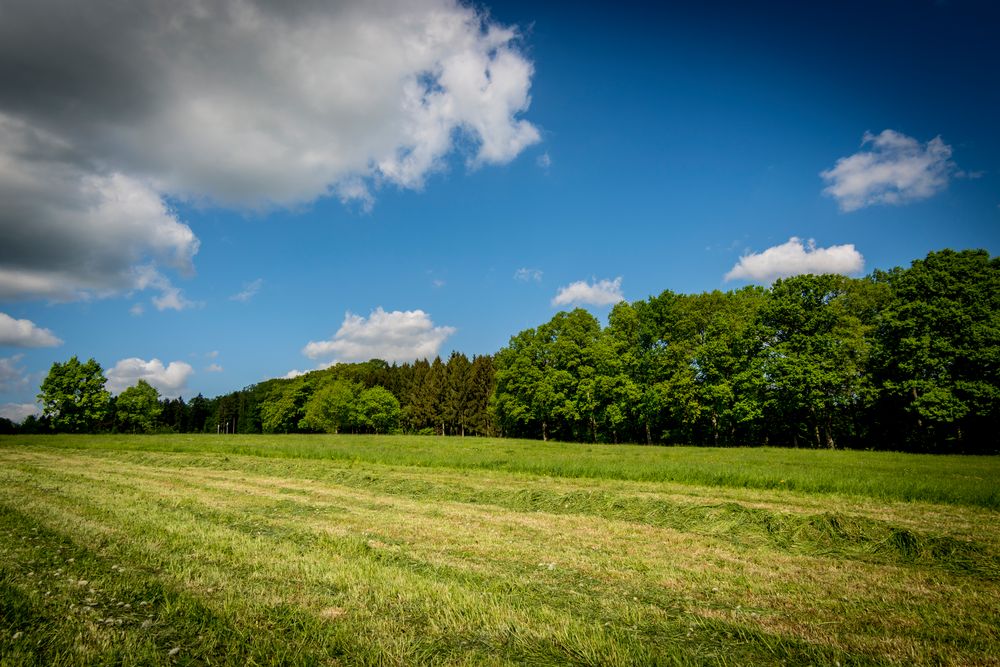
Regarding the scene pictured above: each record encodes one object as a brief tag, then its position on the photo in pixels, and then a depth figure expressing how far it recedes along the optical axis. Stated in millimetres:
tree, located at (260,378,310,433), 105312
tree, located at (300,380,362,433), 91688
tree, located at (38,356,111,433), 70938
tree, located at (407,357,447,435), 92812
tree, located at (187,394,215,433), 143500
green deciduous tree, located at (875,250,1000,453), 34625
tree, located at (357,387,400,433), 90250
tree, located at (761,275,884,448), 41125
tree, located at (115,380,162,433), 86688
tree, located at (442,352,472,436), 90688
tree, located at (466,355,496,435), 89938
